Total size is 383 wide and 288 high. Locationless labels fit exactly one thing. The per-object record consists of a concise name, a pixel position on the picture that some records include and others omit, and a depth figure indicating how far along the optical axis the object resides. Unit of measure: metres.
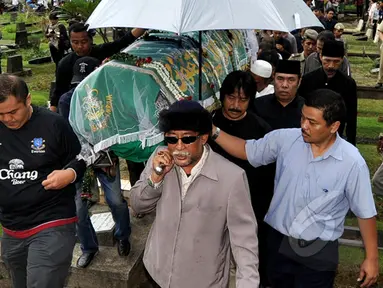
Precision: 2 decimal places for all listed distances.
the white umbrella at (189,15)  3.16
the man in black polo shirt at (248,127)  3.54
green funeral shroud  3.44
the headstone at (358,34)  20.08
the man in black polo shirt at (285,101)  3.86
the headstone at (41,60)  14.52
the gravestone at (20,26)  17.24
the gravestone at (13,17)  24.21
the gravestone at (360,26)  20.77
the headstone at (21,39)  17.20
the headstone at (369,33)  18.81
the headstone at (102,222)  4.27
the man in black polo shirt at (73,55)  4.39
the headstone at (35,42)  17.08
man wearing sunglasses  2.40
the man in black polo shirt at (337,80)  4.61
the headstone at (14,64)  12.52
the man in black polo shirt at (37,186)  2.94
